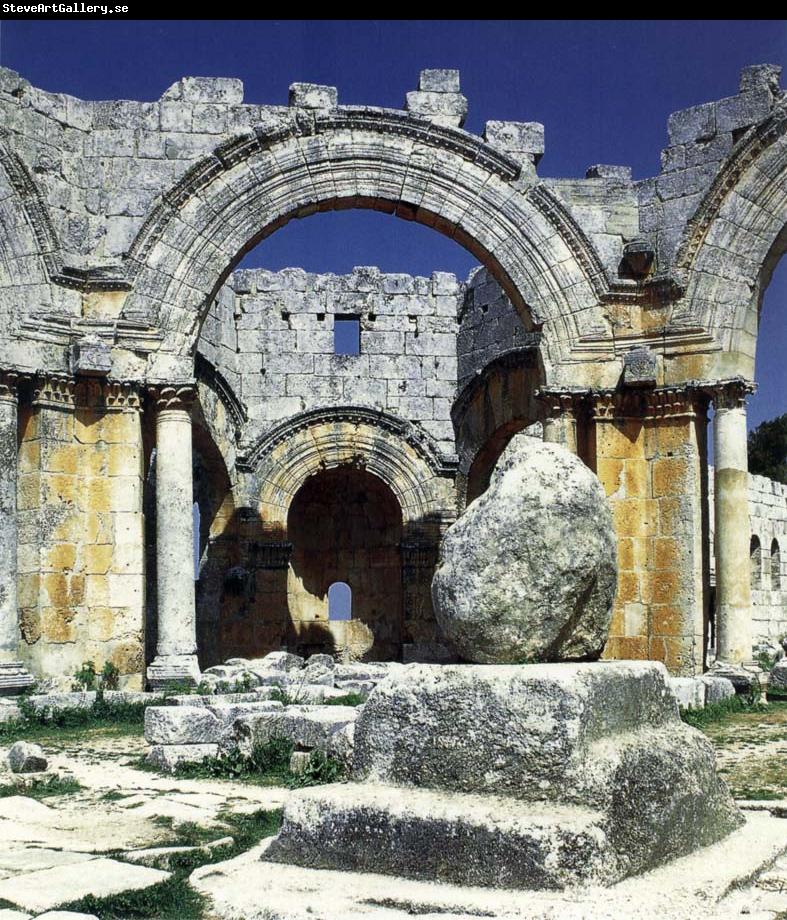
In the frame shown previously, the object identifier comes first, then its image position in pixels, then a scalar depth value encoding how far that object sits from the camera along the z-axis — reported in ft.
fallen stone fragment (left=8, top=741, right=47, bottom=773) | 27.25
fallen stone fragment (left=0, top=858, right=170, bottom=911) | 16.20
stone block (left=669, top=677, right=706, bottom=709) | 38.04
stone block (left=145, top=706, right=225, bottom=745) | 29.09
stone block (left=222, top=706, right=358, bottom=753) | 27.50
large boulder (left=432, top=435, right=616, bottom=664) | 17.34
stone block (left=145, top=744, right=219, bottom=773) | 27.73
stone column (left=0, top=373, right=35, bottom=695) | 39.88
